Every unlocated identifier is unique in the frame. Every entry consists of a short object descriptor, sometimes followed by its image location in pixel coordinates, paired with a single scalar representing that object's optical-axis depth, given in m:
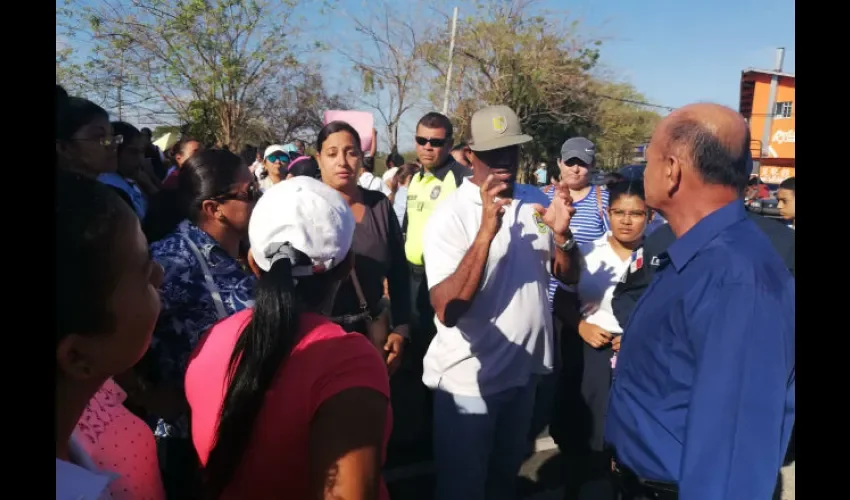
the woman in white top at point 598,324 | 2.96
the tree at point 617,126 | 24.43
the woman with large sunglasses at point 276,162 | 6.39
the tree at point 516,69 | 20.88
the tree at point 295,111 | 17.36
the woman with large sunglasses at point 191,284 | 1.72
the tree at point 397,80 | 22.17
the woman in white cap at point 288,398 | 1.08
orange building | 27.36
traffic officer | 4.28
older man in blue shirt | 1.31
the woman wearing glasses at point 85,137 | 2.57
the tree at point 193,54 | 12.75
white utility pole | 20.05
